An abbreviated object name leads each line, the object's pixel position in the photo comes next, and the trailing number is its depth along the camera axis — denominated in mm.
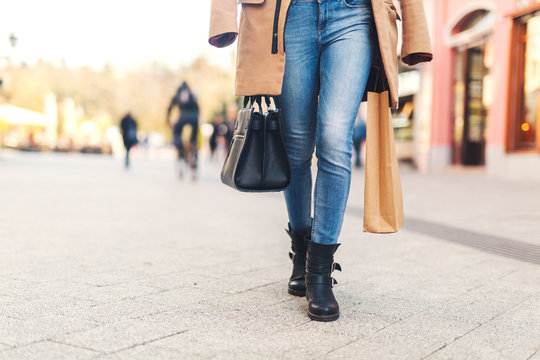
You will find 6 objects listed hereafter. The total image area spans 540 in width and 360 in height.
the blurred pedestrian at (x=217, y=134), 22031
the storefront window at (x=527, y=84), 11305
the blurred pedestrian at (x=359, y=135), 13292
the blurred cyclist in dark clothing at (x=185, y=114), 10484
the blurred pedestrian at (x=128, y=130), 16438
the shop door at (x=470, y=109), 14148
